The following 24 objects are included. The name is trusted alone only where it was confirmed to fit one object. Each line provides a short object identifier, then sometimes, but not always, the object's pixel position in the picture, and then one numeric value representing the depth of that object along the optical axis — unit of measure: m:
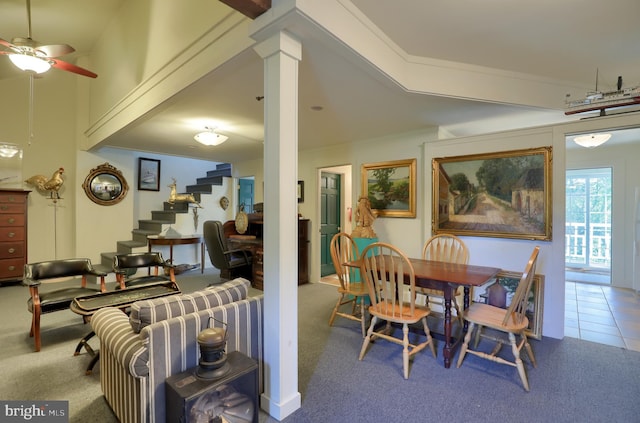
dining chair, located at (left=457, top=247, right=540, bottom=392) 2.10
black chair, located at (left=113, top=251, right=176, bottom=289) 3.38
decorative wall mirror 5.34
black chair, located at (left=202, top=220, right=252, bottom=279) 4.46
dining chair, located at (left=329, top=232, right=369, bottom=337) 3.06
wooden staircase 5.38
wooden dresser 4.67
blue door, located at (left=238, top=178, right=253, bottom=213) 7.25
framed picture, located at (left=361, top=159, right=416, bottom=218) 4.12
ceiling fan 2.59
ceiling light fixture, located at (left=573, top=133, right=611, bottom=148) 3.64
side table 5.42
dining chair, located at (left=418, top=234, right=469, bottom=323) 3.28
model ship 2.29
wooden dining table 2.40
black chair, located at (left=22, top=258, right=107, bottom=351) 2.67
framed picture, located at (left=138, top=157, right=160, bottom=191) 6.28
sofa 1.47
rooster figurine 5.08
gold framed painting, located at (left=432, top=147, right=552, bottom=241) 3.03
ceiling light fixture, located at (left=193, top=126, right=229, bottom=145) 3.95
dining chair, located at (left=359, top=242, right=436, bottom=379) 2.28
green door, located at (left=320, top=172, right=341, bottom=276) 5.53
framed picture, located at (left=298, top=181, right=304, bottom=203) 5.47
